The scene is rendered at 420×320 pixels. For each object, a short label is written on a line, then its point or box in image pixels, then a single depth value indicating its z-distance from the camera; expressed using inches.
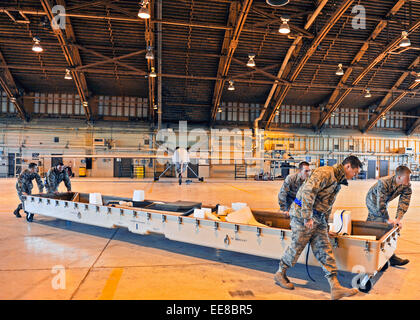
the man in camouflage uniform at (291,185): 207.9
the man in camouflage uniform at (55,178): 323.6
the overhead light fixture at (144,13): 470.9
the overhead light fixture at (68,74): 756.6
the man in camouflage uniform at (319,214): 136.8
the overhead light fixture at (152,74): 752.3
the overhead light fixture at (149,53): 659.4
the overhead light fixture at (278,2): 387.9
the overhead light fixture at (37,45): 609.7
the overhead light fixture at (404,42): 592.6
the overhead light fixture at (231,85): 836.6
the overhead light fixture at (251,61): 712.7
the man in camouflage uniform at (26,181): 303.1
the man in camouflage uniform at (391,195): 173.6
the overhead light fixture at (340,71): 773.4
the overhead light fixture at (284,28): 542.6
